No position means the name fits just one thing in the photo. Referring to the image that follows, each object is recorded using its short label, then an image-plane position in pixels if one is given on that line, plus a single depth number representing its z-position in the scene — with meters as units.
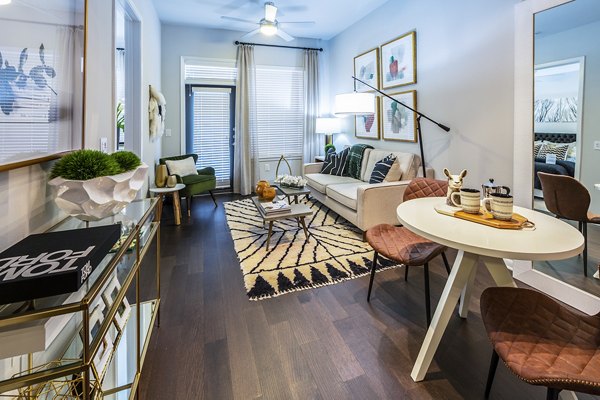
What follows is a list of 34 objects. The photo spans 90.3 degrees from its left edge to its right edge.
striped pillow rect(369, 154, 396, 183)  3.47
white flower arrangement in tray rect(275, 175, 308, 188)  3.42
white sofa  3.05
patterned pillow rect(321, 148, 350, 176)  4.50
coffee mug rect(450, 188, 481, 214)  1.46
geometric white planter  1.03
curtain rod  5.10
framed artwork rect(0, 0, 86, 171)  0.91
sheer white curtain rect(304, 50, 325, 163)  5.59
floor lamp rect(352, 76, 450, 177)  3.10
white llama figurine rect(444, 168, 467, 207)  1.62
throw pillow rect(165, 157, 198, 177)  4.20
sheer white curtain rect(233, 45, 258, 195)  5.14
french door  5.17
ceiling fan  3.82
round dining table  1.07
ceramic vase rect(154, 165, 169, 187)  3.68
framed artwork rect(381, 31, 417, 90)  3.58
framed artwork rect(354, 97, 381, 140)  4.37
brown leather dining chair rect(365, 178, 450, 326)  1.75
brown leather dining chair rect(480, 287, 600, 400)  0.86
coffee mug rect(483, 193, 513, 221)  1.34
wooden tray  1.29
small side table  3.54
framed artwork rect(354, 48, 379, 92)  4.29
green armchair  4.00
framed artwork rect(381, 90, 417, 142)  3.66
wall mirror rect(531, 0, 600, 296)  1.83
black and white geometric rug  2.30
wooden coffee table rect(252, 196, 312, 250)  2.86
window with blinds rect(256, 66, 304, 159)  5.49
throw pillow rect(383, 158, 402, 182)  3.45
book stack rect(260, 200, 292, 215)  2.88
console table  0.63
